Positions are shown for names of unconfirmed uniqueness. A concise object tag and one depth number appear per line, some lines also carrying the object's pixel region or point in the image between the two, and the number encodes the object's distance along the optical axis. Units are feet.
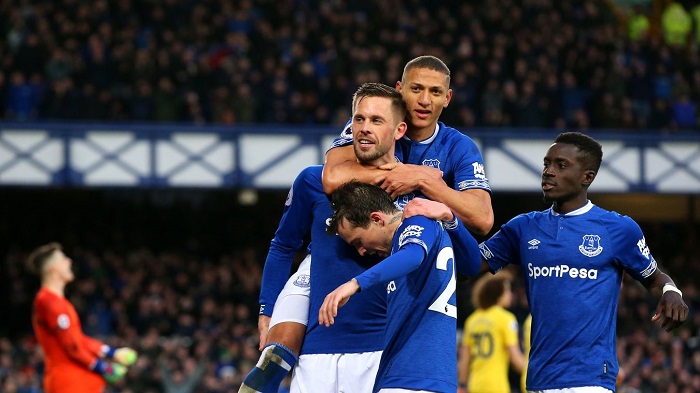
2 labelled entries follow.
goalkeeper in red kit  60.80
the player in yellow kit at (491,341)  65.26
